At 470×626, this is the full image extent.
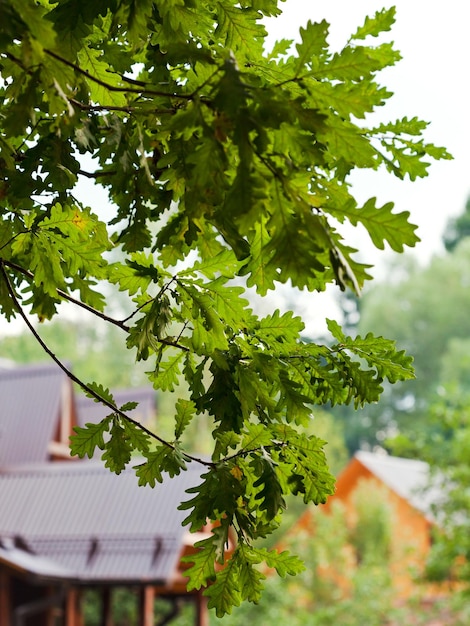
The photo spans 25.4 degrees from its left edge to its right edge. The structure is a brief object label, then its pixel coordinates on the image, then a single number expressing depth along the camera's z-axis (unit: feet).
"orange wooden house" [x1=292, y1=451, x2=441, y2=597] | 74.64
